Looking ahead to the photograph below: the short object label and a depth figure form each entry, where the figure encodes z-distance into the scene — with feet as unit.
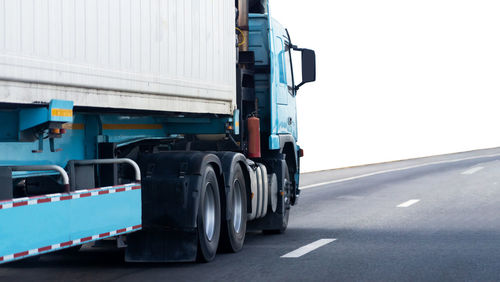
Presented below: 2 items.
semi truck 24.99
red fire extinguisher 42.79
